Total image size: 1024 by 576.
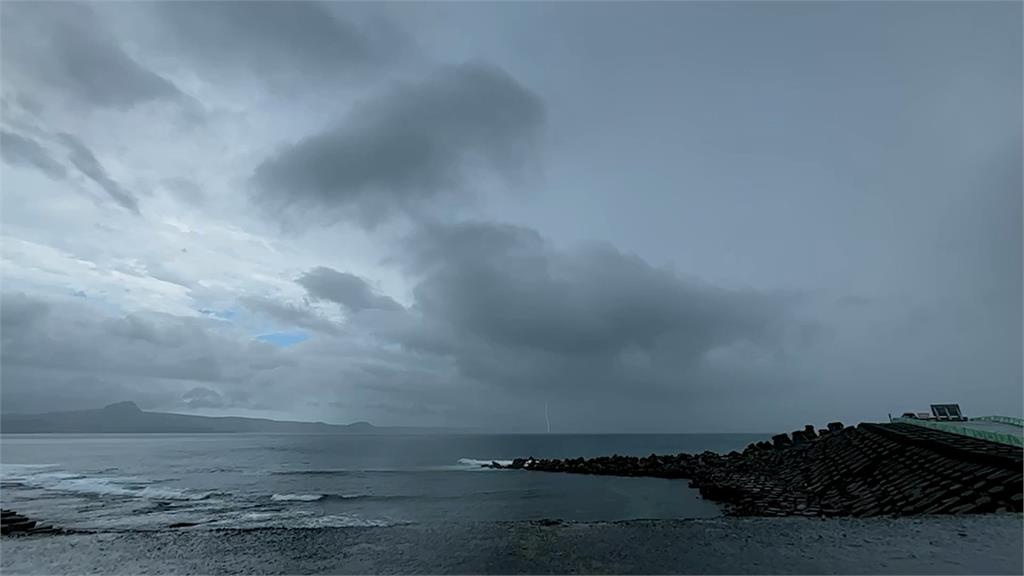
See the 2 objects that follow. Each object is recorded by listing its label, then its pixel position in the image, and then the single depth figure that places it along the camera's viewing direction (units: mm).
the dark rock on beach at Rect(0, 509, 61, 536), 18000
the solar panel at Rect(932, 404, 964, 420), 41756
